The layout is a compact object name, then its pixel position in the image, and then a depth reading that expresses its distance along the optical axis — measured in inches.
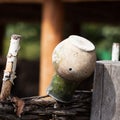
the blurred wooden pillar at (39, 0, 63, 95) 226.1
